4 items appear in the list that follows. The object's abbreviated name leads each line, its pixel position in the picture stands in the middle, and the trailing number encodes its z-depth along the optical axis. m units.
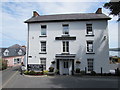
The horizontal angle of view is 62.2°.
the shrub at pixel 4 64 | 22.01
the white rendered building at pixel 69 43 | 15.62
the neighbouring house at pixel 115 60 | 29.00
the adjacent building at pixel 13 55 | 29.78
